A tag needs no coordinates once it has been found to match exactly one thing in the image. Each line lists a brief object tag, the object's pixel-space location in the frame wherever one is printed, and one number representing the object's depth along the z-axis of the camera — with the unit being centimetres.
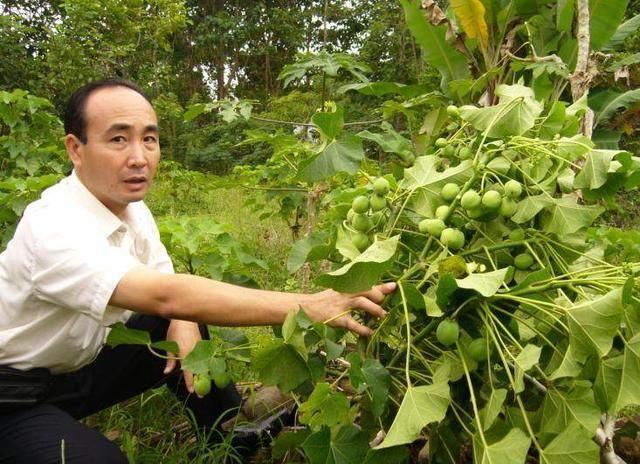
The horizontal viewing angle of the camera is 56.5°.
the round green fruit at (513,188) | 125
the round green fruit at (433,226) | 126
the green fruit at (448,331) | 117
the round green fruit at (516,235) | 134
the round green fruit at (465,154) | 138
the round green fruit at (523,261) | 133
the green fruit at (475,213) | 125
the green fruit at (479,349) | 120
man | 140
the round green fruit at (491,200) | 122
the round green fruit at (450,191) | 129
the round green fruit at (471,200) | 123
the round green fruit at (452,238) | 123
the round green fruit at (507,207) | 126
